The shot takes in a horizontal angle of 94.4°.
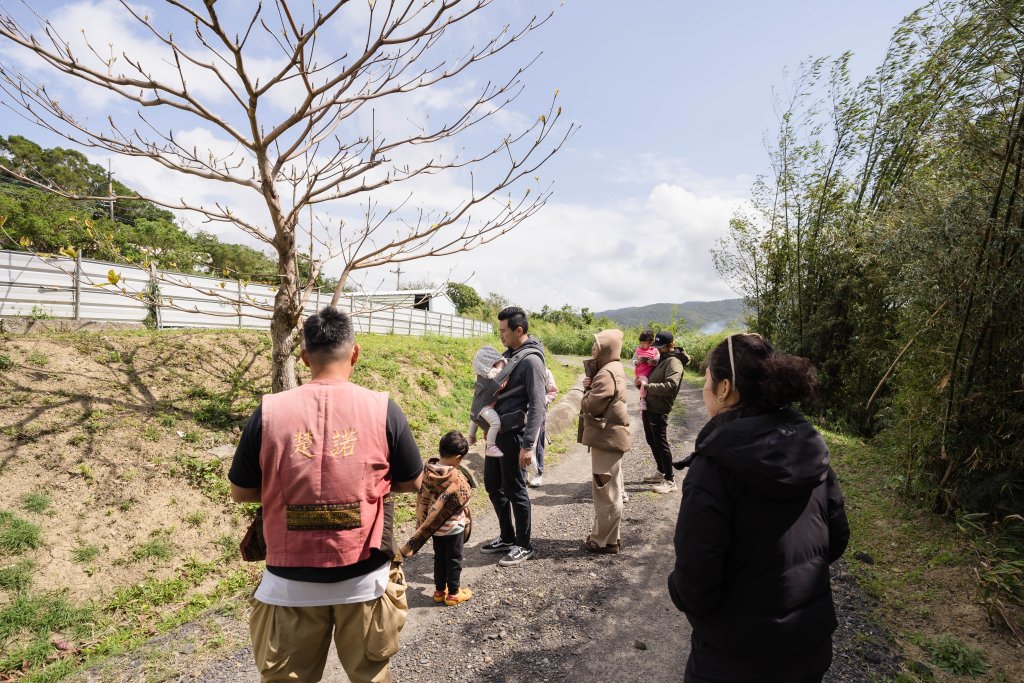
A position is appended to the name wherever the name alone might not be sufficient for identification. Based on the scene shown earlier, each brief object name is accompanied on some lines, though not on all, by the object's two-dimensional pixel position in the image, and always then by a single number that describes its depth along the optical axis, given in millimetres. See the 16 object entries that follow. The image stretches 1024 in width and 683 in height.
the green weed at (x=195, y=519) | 4138
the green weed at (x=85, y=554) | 3590
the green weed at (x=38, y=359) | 4980
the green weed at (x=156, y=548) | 3758
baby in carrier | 3814
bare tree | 3734
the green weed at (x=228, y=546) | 4039
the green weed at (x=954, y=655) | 2822
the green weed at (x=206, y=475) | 4488
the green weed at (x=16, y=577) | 3270
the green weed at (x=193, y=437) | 4931
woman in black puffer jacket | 1388
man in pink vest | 1617
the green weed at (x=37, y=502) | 3752
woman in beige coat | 4047
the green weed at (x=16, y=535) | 3459
